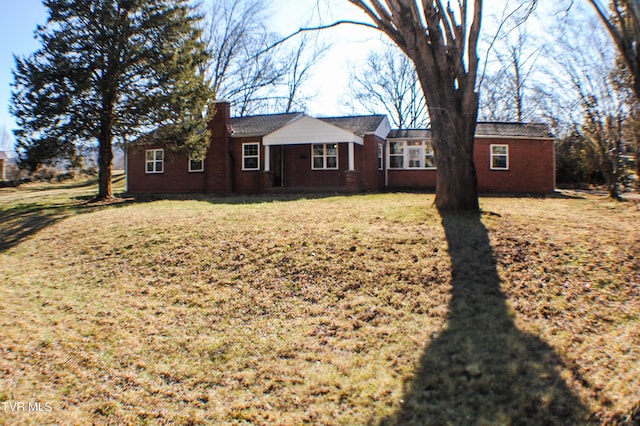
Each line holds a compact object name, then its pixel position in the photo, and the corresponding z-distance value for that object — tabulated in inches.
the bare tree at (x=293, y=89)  1430.9
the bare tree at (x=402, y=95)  1425.9
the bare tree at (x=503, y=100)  1284.4
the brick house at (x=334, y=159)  743.7
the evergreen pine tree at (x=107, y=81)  583.8
